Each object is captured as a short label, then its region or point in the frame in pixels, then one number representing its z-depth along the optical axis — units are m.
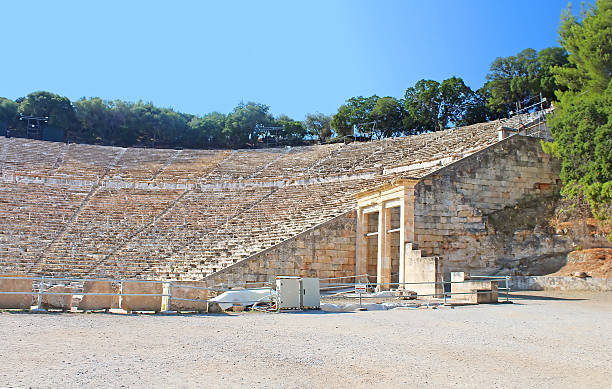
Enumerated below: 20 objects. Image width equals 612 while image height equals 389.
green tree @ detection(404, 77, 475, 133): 44.00
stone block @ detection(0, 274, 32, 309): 10.53
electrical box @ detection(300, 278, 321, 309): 12.34
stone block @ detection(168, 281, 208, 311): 11.23
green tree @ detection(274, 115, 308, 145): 47.50
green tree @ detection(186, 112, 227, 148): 48.15
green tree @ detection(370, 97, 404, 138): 46.41
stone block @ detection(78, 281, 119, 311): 10.91
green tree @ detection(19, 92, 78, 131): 46.00
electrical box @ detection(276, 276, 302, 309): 12.11
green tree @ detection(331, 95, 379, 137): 47.22
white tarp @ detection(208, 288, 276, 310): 12.73
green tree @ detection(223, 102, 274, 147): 47.94
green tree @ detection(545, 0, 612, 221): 16.73
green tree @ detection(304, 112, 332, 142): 54.06
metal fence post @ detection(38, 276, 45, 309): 10.58
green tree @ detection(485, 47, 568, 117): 40.91
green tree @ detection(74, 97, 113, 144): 48.03
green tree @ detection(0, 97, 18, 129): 46.19
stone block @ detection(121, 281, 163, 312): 10.95
